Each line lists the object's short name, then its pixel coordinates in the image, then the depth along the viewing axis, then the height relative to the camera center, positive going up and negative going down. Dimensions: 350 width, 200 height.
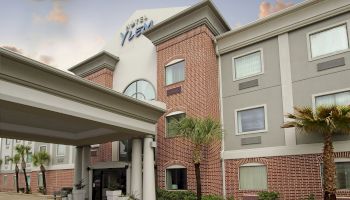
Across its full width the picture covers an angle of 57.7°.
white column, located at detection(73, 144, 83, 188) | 23.66 -0.80
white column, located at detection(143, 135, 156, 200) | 17.78 -1.00
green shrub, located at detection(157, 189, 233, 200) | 17.97 -2.49
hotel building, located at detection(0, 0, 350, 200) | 16.61 +3.56
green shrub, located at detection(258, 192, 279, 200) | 16.67 -2.33
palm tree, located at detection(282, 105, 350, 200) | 13.64 +1.10
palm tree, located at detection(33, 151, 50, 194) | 34.25 -0.57
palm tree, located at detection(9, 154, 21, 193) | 40.21 -0.63
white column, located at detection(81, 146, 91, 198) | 23.52 -1.17
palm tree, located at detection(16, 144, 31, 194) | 37.91 +0.25
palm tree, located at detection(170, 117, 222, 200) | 16.62 +1.12
